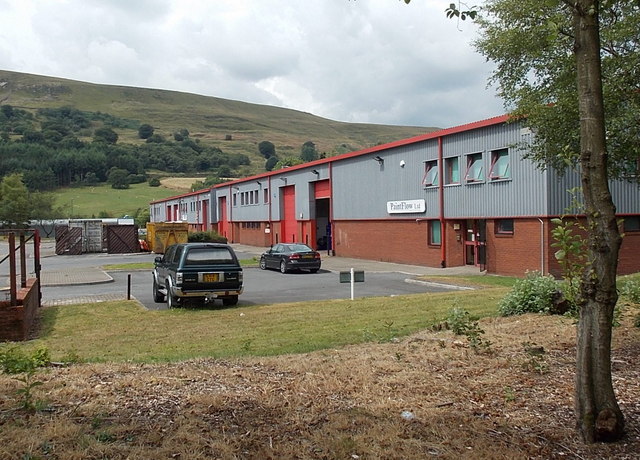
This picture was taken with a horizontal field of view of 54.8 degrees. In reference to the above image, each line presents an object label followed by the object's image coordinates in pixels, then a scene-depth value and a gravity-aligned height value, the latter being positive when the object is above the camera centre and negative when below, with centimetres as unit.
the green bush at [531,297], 978 -107
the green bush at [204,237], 5194 -16
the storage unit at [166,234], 4678 +12
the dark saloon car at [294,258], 2786 -109
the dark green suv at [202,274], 1507 -96
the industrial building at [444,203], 2370 +140
